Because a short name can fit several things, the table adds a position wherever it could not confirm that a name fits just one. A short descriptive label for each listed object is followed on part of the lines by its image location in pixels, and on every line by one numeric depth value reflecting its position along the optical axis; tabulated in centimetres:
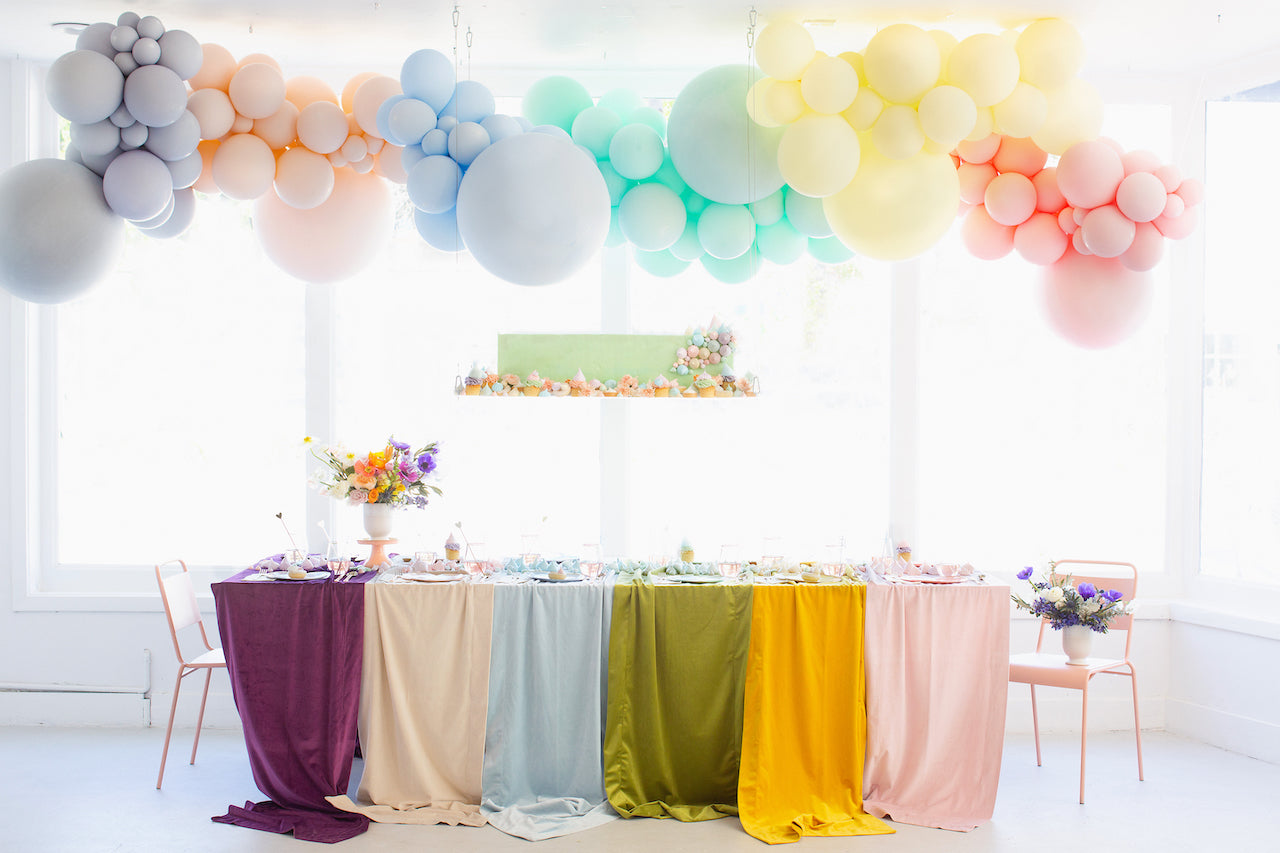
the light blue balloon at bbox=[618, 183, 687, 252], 347
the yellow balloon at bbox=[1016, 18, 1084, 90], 332
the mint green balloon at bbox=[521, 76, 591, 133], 361
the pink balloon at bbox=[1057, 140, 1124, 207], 331
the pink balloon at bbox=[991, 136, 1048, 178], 351
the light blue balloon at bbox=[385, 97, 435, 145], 318
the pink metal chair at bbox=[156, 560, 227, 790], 363
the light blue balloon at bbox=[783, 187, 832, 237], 358
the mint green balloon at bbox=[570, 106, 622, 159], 353
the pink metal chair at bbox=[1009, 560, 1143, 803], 357
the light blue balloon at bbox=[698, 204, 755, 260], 353
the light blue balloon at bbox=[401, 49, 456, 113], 321
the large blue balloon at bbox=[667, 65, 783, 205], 338
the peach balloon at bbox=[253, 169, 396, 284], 360
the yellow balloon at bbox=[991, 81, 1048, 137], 331
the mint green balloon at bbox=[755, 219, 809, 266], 368
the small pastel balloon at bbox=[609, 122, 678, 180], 345
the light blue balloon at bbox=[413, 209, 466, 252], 343
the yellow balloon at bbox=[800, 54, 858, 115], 314
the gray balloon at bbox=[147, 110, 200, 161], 312
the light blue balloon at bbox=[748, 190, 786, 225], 360
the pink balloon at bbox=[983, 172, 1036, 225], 348
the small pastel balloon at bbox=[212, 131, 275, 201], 329
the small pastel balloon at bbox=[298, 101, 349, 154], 332
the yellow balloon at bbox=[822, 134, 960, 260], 326
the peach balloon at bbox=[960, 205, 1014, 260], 363
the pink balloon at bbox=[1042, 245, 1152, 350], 349
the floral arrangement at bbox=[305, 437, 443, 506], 374
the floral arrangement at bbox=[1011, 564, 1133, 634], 358
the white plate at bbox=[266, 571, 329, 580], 349
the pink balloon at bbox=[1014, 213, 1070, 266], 352
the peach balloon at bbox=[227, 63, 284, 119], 327
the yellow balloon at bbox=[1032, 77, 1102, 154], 340
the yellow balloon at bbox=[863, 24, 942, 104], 312
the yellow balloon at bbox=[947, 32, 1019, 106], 318
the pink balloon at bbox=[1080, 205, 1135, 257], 333
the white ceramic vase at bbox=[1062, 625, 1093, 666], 364
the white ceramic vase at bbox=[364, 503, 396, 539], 378
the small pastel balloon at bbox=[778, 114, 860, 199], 314
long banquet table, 336
